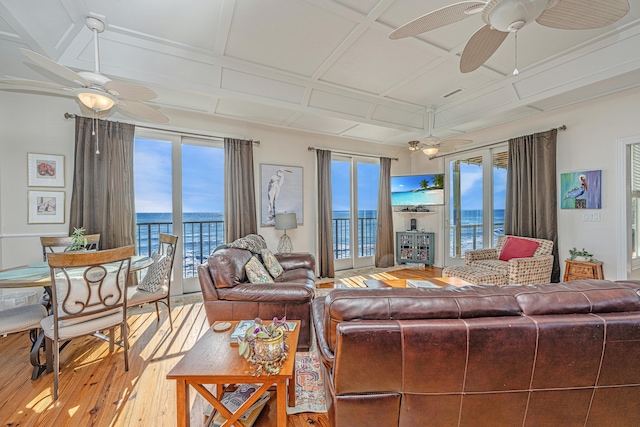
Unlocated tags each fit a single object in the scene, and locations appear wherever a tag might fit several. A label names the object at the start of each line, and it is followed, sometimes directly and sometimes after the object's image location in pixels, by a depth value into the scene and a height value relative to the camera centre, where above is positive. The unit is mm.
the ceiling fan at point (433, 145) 3598 +986
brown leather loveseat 2273 -724
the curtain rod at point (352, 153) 4793 +1213
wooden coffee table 2770 -760
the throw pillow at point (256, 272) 2582 -587
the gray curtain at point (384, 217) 5473 -67
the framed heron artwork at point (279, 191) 4402 +397
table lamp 4117 -105
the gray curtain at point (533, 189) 3754 +357
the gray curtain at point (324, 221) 4793 -125
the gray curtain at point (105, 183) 3146 +408
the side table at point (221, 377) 1255 -778
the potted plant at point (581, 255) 3379 -559
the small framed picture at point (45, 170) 3029 +541
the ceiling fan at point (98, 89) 1912 +1016
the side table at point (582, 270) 3215 -730
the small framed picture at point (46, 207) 3049 +104
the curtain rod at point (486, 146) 3686 +1203
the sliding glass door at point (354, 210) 5270 +83
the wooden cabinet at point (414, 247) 5445 -713
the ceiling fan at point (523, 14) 1418 +1168
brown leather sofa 1035 -584
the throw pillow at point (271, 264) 3140 -605
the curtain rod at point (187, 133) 3541 +1200
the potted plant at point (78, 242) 2482 -251
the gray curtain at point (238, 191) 4008 +369
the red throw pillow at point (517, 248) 3709 -515
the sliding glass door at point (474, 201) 4645 +238
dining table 1885 -484
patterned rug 1689 -1238
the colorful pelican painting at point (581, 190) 3391 +309
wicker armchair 3305 -755
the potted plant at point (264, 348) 1311 -689
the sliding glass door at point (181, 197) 3684 +274
